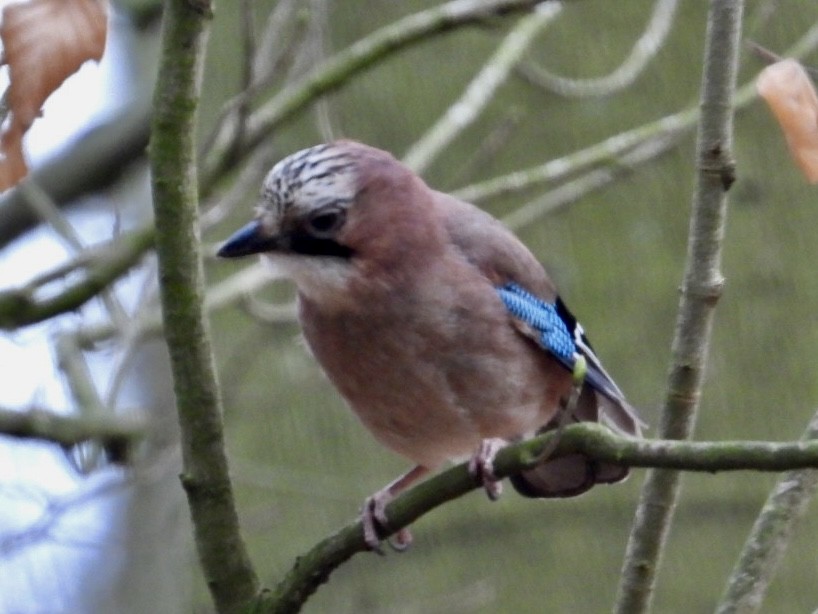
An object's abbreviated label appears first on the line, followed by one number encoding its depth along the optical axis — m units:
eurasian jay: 5.60
